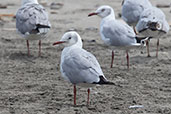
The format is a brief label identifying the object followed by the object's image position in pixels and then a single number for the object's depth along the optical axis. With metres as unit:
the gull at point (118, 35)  16.70
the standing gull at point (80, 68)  11.86
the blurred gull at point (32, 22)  18.87
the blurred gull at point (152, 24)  18.41
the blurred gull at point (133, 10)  21.70
